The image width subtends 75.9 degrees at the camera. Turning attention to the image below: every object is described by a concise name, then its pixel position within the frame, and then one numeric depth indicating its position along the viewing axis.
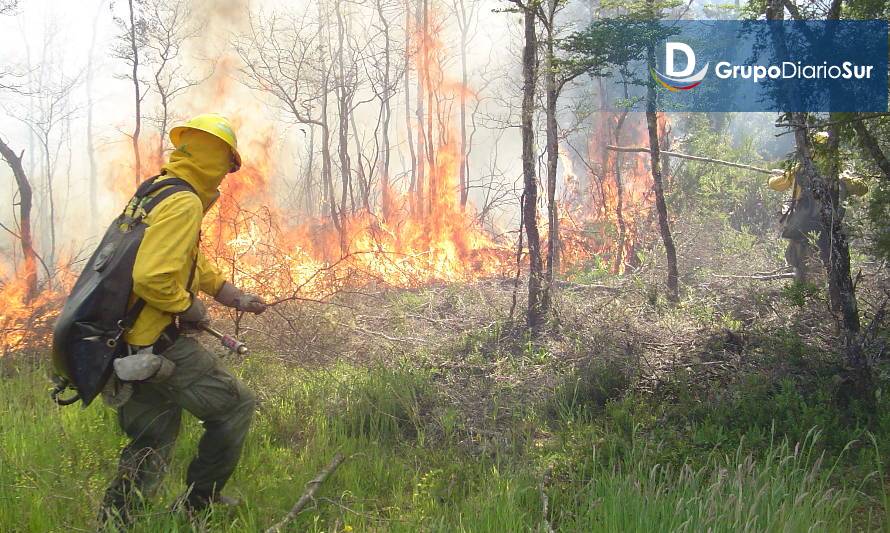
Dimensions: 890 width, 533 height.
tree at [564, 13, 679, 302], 6.75
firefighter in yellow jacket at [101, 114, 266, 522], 2.60
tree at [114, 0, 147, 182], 9.16
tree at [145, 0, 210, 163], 11.02
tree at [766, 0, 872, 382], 4.04
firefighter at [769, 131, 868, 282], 6.80
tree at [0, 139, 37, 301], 6.97
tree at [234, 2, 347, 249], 12.86
